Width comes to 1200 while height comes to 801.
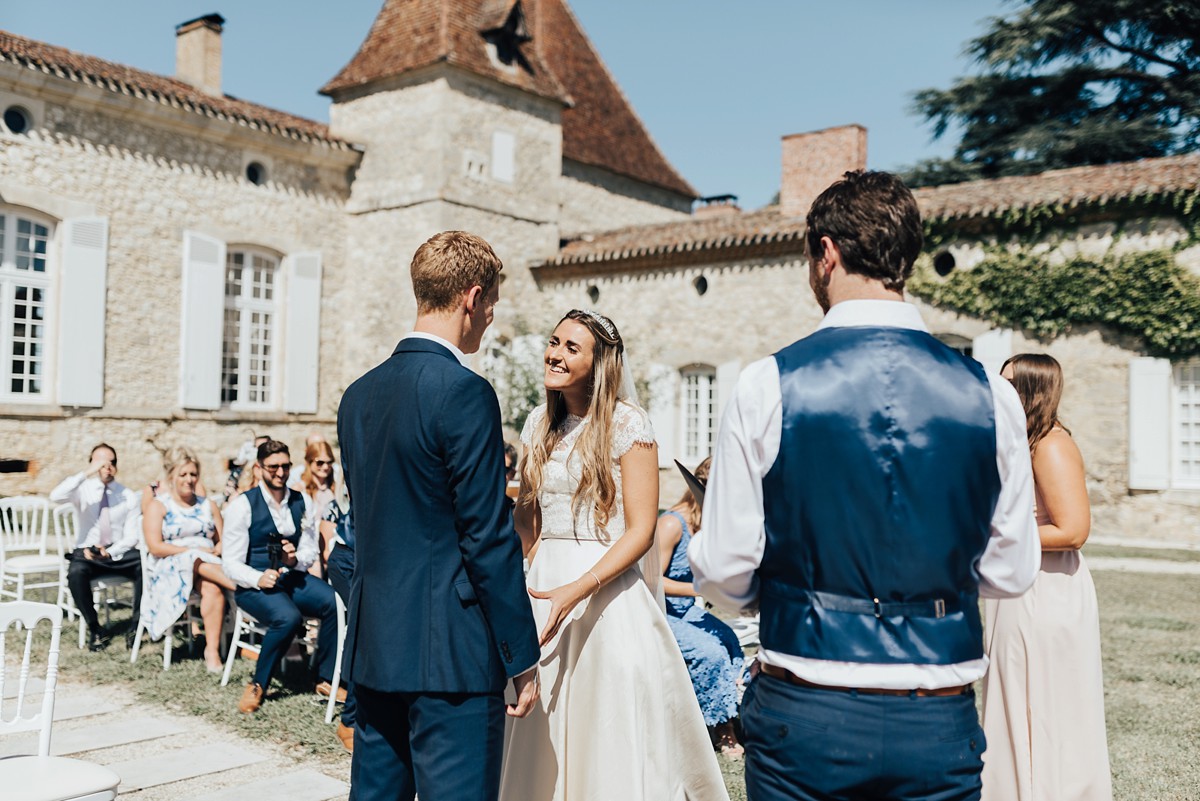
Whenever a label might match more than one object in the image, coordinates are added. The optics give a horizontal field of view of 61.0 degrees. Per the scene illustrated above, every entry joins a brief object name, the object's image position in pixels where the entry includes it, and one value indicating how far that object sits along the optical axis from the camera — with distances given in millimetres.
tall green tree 23062
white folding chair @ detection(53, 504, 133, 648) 7214
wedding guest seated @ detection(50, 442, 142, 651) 7012
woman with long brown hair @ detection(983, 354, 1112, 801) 3172
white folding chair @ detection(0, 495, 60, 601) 7219
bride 3096
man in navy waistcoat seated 5605
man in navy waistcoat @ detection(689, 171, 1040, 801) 1864
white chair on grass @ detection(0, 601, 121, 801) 2854
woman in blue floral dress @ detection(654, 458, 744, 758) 4723
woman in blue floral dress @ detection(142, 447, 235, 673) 6270
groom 2381
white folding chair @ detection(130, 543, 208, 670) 6258
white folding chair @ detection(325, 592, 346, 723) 5004
